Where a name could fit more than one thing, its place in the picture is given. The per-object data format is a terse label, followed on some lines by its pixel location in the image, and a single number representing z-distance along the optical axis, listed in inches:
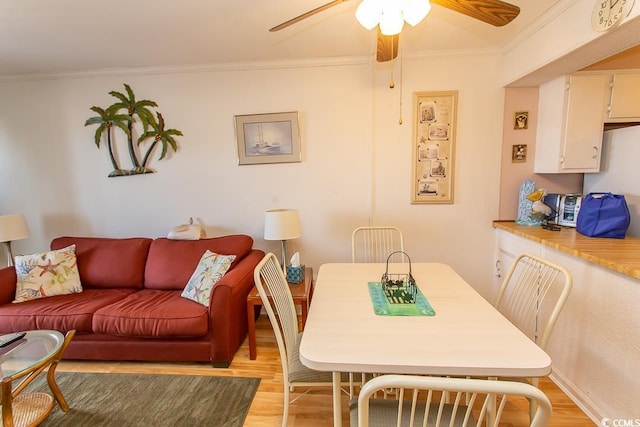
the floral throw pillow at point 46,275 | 90.9
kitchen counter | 56.8
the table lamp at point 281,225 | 92.7
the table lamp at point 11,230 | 101.1
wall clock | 56.2
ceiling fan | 49.9
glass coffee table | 54.8
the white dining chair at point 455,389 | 25.5
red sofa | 79.0
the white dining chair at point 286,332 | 53.4
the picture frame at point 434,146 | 102.0
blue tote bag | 75.4
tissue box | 93.0
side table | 83.9
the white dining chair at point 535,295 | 50.4
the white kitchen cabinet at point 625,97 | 84.7
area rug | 64.7
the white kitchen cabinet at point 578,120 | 85.9
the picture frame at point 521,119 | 99.8
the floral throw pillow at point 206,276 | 85.7
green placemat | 52.2
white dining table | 38.6
